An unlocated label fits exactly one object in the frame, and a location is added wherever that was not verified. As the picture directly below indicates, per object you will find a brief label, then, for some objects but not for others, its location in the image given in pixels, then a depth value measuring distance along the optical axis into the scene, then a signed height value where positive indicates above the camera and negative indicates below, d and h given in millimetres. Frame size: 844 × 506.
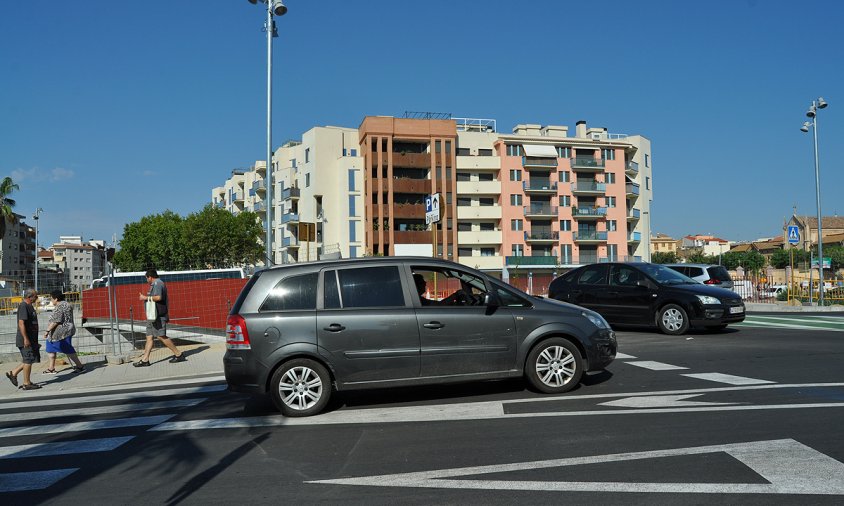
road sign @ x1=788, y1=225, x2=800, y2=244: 25452 +1595
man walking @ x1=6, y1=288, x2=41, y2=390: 10985 -846
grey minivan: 7273 -600
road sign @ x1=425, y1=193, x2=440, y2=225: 14547 +1640
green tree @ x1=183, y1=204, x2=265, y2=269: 65312 +4687
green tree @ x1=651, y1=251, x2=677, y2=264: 129250 +3994
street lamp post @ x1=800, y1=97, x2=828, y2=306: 31012 +7582
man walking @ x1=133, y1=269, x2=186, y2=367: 12751 -584
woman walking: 12141 -812
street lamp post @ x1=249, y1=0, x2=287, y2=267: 18284 +5064
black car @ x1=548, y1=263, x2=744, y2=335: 13258 -434
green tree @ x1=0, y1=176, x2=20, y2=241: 62281 +8586
